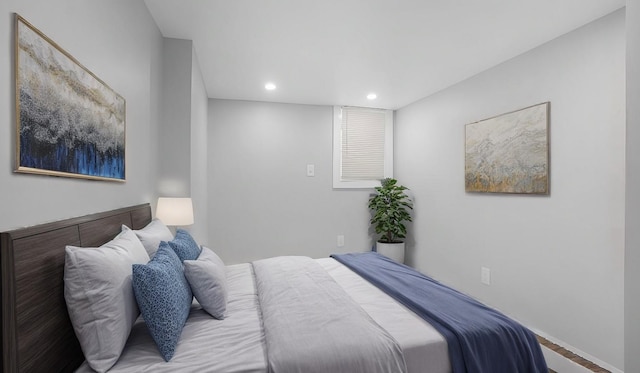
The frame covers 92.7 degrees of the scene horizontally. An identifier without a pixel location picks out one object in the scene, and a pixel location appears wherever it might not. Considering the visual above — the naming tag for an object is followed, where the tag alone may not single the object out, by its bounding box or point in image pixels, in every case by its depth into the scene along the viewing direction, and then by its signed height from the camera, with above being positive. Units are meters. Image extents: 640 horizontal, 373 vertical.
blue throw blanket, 1.34 -0.67
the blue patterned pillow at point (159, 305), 1.18 -0.47
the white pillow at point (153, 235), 1.63 -0.29
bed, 0.90 -0.64
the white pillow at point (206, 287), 1.52 -0.51
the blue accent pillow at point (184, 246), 1.74 -0.36
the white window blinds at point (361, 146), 4.51 +0.62
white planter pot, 4.25 -0.88
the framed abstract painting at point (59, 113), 0.96 +0.28
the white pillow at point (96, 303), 1.07 -0.42
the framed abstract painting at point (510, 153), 2.54 +0.33
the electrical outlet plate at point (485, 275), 3.04 -0.89
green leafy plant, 4.29 -0.34
